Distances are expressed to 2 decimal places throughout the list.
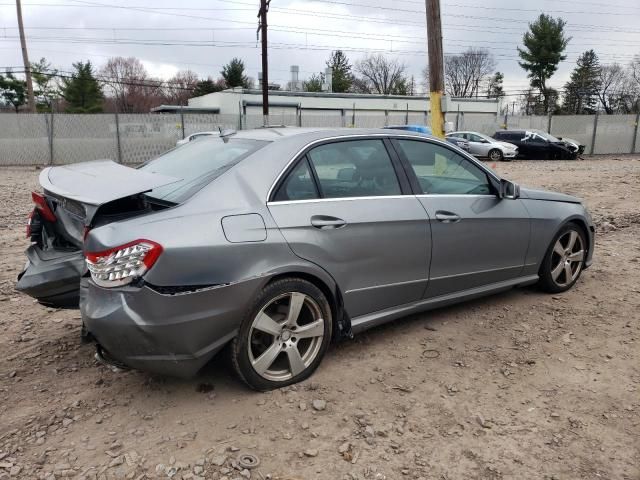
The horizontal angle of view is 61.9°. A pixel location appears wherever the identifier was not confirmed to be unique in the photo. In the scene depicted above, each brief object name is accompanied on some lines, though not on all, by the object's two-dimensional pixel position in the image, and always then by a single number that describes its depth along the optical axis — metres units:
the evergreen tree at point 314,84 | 65.02
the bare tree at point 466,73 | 75.06
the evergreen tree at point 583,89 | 61.31
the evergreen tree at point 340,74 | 72.57
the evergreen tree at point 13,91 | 46.53
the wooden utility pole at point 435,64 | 10.53
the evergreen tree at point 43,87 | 49.69
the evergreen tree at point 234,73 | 57.09
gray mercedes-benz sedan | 2.68
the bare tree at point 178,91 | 67.19
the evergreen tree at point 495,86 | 72.62
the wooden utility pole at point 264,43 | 24.97
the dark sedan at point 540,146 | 25.70
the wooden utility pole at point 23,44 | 29.53
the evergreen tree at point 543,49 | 56.41
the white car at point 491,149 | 24.67
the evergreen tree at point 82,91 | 48.75
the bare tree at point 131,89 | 65.56
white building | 32.32
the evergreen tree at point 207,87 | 57.47
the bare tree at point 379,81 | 75.19
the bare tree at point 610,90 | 63.00
